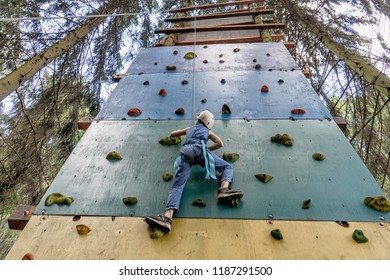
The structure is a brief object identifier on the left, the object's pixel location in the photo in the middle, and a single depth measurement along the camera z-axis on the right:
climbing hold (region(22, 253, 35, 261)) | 2.01
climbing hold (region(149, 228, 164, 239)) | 2.18
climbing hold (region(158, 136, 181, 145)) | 3.13
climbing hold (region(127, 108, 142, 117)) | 3.64
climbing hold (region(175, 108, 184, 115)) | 3.59
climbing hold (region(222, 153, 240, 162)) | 2.90
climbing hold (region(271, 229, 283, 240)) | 2.12
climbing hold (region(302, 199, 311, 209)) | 2.37
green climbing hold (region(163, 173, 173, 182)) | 2.71
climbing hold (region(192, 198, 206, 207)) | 2.44
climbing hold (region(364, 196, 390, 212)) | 2.32
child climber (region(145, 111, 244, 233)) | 2.32
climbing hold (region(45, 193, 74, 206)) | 2.53
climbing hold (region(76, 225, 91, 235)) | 2.25
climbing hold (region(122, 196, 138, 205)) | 2.49
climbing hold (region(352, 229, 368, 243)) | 2.08
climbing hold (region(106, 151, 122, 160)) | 2.99
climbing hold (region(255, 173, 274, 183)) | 2.64
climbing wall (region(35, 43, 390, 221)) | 2.46
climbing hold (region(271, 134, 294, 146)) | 3.03
